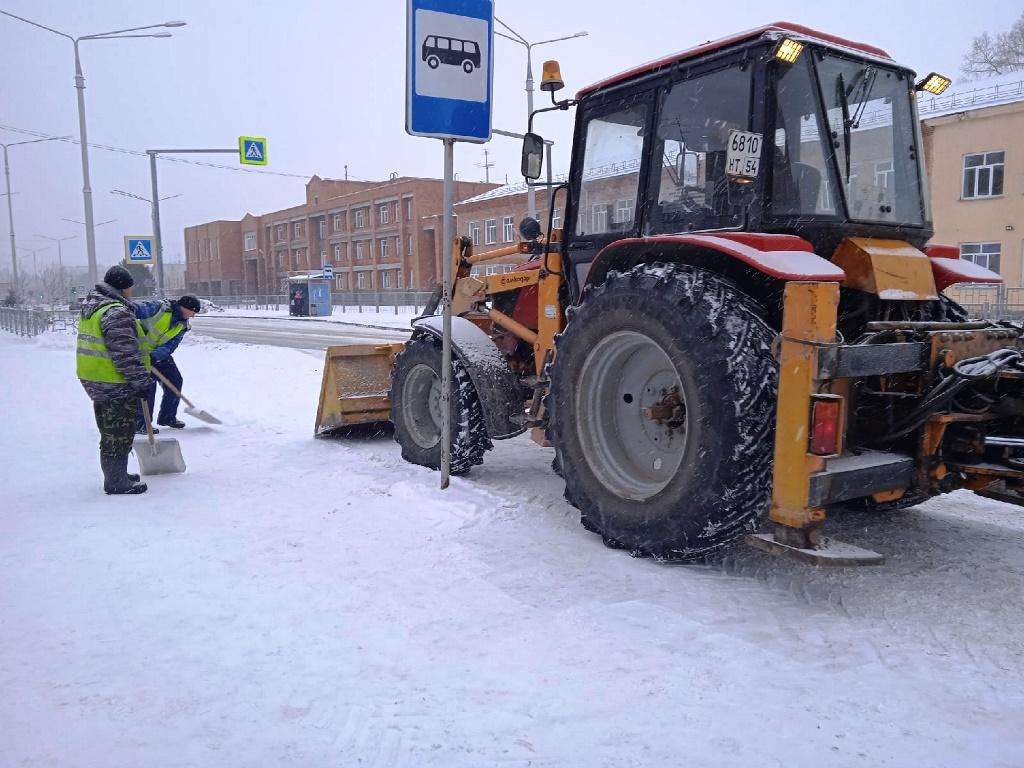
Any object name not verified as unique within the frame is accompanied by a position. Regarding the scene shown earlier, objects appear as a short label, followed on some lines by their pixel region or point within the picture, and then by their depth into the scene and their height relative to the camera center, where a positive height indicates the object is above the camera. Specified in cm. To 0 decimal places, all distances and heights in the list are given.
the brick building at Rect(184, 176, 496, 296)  5262 +312
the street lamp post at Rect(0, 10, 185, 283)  1805 +316
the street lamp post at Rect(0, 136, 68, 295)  3225 +150
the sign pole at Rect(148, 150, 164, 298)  2129 +128
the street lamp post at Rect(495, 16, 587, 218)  1795 +537
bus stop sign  482 +132
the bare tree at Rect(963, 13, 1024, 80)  3719 +1088
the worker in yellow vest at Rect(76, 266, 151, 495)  539 -69
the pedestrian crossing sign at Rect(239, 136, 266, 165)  1994 +328
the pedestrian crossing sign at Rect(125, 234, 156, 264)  2069 +77
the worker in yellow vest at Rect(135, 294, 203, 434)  681 -49
